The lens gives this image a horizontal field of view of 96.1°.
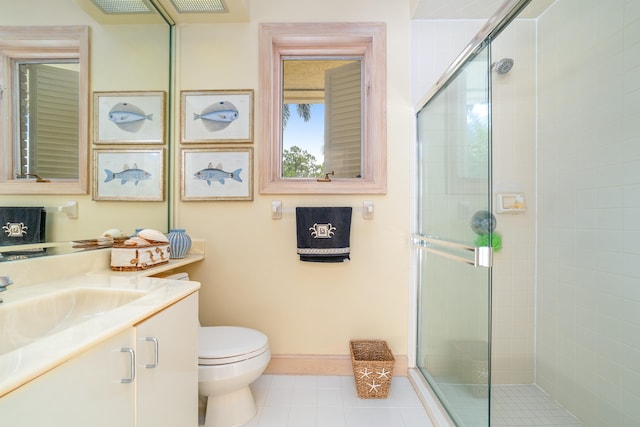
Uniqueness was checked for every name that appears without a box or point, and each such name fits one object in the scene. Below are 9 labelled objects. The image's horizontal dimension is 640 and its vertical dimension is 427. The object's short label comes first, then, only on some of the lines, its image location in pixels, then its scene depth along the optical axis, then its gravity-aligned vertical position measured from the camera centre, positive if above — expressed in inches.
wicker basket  60.1 -34.5
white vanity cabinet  19.4 -15.2
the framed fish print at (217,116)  70.8 +23.6
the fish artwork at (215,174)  70.6 +9.3
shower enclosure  46.9 -1.7
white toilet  47.7 -26.8
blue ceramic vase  63.4 -7.1
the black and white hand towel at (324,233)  65.9 -4.8
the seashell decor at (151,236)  54.1 -4.6
